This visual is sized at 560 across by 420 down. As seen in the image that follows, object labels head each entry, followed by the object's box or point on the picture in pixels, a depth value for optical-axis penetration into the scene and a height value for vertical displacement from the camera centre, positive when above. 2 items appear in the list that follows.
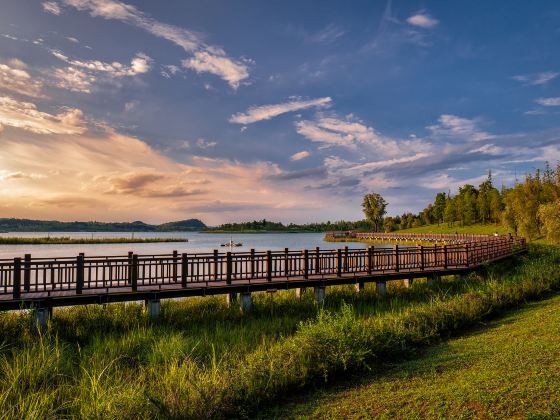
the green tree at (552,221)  34.56 +0.24
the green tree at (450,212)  102.51 +3.40
